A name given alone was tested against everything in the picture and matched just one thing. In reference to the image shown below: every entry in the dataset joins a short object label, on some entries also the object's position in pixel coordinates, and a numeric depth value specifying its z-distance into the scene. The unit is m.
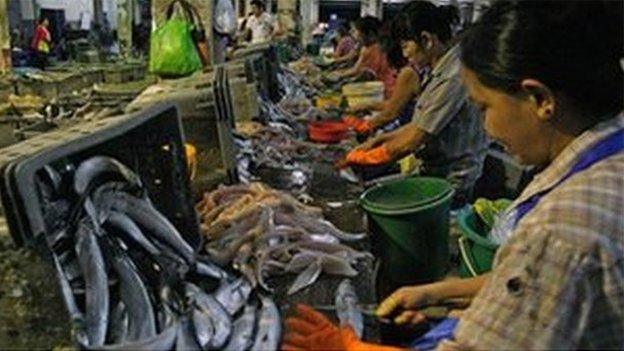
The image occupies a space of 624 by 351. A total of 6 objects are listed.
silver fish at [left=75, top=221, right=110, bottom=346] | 2.06
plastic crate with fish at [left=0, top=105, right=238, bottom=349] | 2.00
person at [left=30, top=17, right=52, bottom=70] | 17.67
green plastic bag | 5.71
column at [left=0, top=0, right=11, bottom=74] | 12.33
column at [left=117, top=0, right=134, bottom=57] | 18.47
